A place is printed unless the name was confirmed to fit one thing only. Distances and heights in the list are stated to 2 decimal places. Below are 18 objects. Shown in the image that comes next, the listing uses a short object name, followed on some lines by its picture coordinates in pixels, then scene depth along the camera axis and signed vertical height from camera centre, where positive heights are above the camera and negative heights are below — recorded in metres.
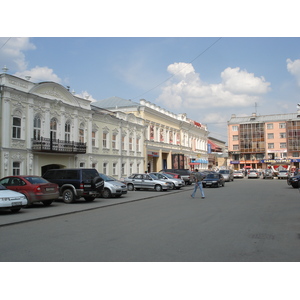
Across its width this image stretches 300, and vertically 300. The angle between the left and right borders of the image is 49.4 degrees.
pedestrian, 20.36 -0.58
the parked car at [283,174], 52.06 -0.92
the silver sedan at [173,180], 29.17 -0.91
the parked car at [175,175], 34.86 -0.53
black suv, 18.11 -0.63
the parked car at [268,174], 56.40 -1.05
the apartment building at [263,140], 92.06 +8.38
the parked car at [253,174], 58.69 -0.96
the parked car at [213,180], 32.53 -1.07
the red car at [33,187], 15.82 -0.71
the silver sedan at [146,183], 27.36 -1.05
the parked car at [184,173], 36.57 -0.36
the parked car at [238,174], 60.02 -0.92
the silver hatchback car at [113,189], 21.39 -1.19
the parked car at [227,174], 46.66 -0.72
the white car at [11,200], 13.33 -1.12
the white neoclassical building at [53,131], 23.91 +3.69
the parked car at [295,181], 27.82 -1.12
